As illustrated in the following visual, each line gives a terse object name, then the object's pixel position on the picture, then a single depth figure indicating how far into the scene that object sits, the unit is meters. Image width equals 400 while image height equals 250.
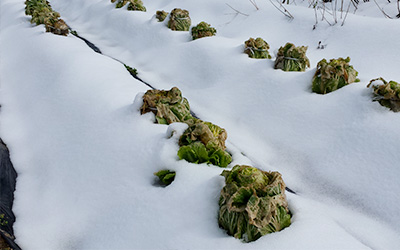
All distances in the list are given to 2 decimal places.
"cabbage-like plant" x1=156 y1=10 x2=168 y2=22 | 7.16
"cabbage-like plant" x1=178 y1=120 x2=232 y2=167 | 2.93
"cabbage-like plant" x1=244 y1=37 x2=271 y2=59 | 5.23
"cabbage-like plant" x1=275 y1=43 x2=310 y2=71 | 4.61
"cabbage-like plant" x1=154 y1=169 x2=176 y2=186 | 2.88
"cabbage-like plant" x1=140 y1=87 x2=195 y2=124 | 3.62
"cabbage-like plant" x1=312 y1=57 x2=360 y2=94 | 3.99
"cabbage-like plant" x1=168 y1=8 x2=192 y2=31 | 6.70
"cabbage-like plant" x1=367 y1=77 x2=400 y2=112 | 3.44
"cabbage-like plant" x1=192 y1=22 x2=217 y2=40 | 6.12
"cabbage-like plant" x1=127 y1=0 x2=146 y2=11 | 8.16
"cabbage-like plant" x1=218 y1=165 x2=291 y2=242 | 2.24
